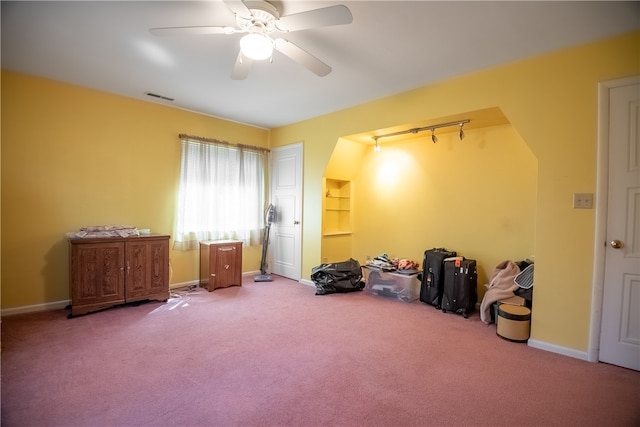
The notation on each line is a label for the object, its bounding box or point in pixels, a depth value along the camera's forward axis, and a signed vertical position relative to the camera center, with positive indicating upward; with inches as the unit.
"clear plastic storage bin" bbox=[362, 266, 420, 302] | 159.8 -39.8
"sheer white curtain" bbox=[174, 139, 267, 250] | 179.8 +9.9
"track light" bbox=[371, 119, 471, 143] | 142.0 +43.7
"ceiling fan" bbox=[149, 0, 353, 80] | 75.1 +49.3
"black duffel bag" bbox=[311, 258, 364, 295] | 172.2 -38.7
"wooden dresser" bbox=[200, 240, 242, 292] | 175.3 -32.9
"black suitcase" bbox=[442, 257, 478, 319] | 138.9 -33.9
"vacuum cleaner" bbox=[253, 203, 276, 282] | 211.0 -18.4
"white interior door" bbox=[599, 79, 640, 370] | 94.0 -5.7
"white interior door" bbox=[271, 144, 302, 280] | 201.9 +0.3
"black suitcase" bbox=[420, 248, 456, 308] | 148.4 -31.7
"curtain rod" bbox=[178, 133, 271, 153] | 178.0 +43.2
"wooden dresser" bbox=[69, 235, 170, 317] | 129.3 -29.7
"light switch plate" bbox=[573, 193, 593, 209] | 100.5 +5.5
